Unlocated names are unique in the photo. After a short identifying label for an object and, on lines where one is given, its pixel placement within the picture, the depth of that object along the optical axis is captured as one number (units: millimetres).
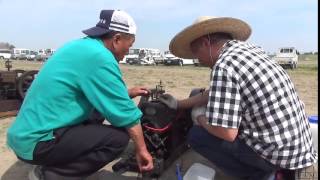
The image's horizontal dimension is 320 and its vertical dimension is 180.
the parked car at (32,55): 32960
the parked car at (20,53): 34300
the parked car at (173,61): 25958
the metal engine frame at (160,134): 2150
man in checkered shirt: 1713
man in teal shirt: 1884
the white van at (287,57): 19926
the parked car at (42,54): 30899
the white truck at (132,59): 27440
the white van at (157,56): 27858
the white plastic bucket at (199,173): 2023
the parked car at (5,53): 33188
